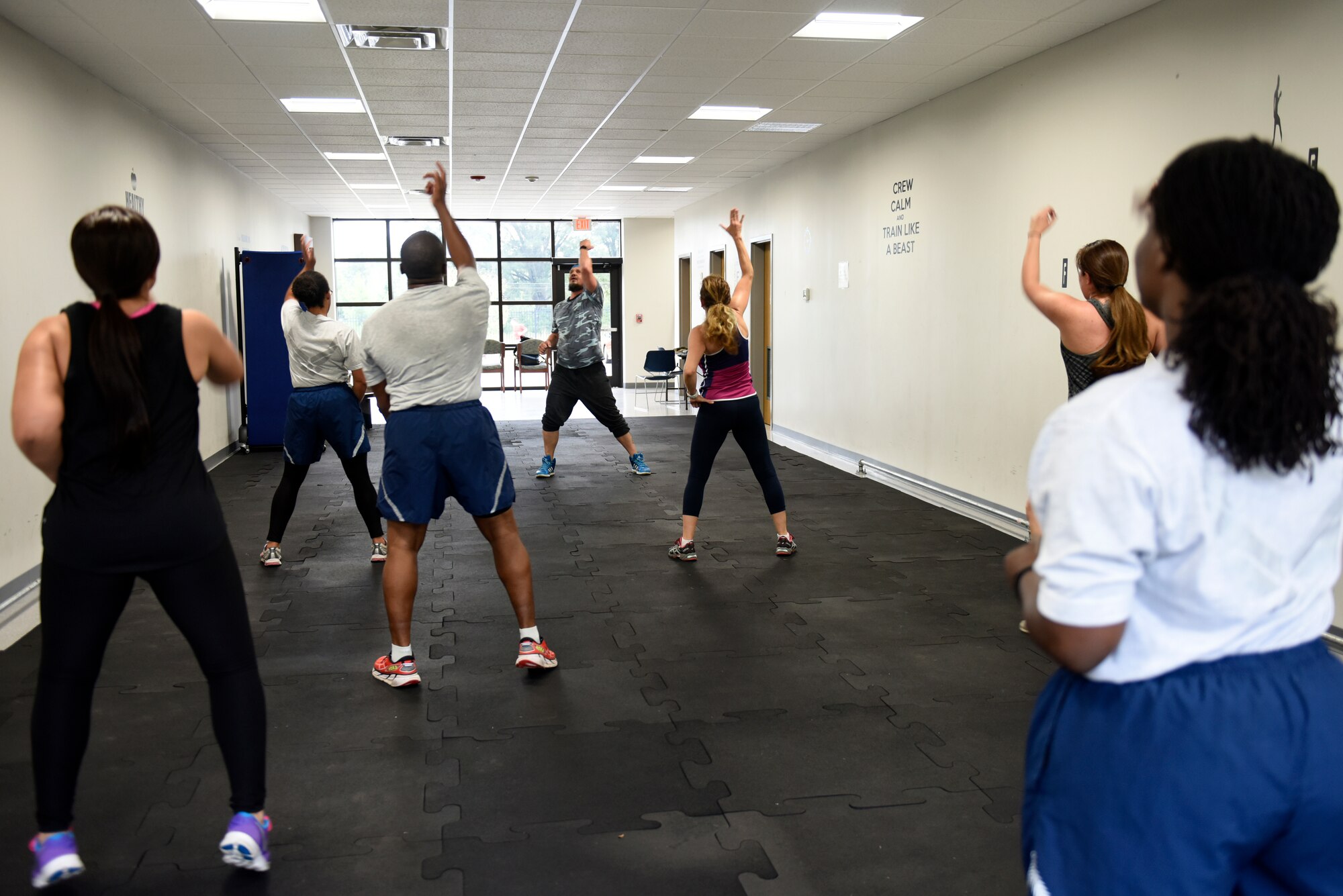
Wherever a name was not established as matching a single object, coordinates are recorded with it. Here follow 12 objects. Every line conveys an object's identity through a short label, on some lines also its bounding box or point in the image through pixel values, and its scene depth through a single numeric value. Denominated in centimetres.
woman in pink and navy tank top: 502
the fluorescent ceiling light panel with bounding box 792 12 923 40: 539
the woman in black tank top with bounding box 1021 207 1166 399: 331
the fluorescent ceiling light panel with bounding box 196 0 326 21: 508
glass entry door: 1750
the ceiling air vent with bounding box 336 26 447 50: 556
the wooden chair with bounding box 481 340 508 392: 1709
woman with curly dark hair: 108
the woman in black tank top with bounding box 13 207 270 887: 209
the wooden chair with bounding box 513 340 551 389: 1642
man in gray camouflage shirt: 775
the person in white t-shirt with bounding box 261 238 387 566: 485
